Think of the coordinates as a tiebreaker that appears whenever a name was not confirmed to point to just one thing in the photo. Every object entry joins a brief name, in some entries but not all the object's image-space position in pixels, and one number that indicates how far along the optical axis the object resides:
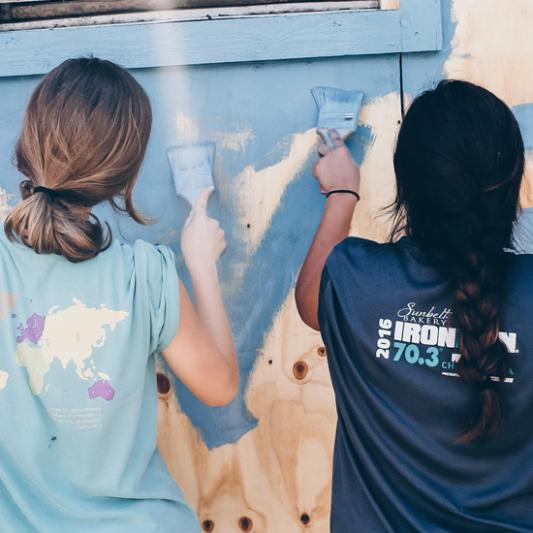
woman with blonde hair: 1.81
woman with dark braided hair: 1.74
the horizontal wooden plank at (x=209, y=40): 2.46
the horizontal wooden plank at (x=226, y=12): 2.53
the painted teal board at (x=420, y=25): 2.45
